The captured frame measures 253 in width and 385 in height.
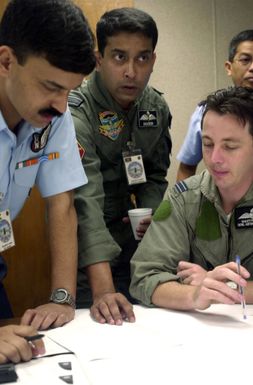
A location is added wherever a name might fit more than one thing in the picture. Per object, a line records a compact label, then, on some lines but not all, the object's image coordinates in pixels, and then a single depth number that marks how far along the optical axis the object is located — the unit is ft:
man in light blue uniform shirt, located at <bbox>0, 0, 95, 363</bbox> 4.39
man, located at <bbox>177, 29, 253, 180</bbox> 9.32
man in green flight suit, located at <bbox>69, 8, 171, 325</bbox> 6.08
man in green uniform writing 5.67
